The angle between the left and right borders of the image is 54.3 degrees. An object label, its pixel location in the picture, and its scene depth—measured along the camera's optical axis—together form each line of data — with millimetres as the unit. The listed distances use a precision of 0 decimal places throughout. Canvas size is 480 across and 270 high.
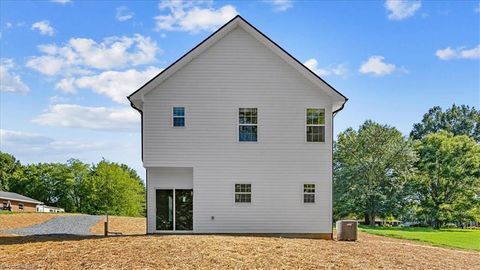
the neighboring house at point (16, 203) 50388
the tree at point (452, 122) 67562
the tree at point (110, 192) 59719
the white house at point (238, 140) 19359
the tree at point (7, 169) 67500
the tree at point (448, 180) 47281
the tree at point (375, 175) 43406
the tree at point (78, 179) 64750
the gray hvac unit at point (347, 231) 18641
